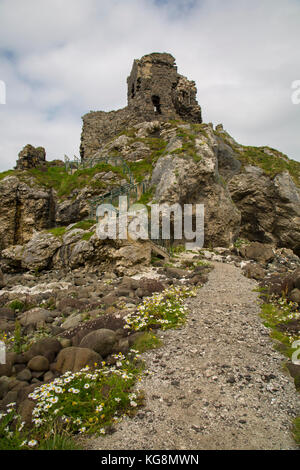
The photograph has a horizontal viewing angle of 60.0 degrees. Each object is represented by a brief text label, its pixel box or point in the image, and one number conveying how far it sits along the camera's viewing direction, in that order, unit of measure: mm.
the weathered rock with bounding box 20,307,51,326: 6727
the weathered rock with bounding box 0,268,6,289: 12647
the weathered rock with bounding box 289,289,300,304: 6964
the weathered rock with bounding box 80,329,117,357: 4777
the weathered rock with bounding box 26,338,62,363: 4691
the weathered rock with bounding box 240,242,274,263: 15781
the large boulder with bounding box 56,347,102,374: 4344
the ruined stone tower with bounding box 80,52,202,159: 30891
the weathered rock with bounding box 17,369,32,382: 4203
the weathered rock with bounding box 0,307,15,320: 7444
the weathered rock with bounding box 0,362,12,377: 4345
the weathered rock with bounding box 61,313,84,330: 6303
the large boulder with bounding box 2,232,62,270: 15641
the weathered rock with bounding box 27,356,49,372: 4401
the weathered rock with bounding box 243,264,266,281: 10847
